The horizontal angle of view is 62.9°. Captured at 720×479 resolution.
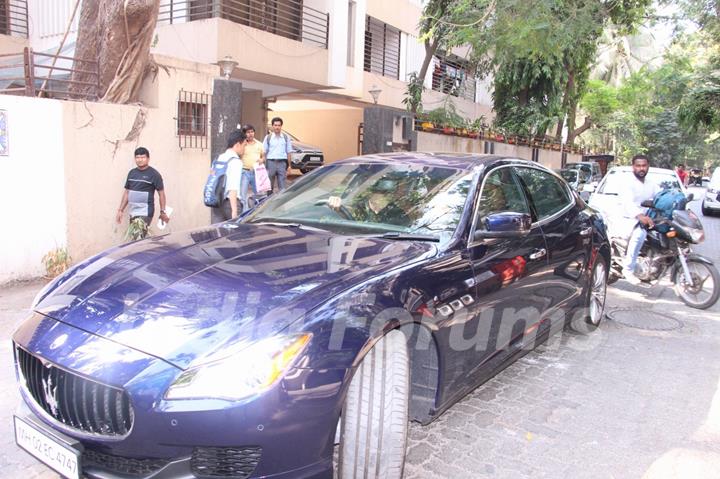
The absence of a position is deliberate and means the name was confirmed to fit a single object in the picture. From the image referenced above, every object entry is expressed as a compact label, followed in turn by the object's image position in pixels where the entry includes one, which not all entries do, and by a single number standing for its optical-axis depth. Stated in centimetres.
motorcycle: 659
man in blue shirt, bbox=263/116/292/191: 1042
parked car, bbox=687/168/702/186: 3166
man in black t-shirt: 708
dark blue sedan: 216
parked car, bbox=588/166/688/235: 760
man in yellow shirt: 852
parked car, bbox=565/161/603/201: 2045
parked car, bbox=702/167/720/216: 1785
